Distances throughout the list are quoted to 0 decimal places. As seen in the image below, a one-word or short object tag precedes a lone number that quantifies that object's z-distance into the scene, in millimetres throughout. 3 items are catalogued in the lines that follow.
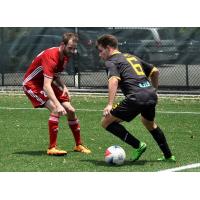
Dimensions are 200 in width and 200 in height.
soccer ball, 16156
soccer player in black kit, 16031
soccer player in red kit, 17578
